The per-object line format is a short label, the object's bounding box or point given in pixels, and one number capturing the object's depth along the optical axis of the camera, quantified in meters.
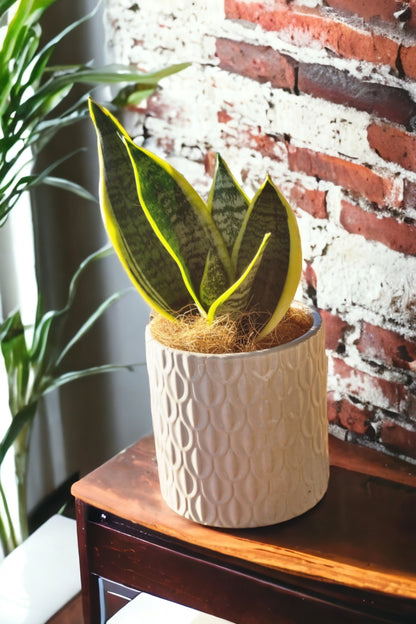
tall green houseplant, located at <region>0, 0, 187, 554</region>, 1.53
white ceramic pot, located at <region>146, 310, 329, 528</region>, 1.33
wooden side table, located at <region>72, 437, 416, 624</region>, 1.33
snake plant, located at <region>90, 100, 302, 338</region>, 1.33
